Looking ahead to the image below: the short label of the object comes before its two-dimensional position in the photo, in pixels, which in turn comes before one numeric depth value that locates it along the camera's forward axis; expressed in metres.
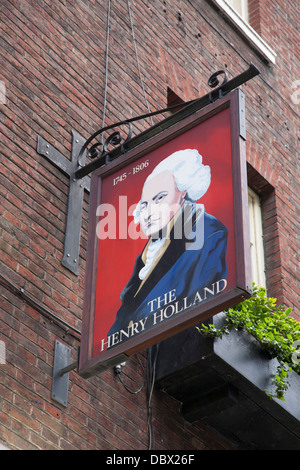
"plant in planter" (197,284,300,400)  7.08
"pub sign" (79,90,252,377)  5.90
